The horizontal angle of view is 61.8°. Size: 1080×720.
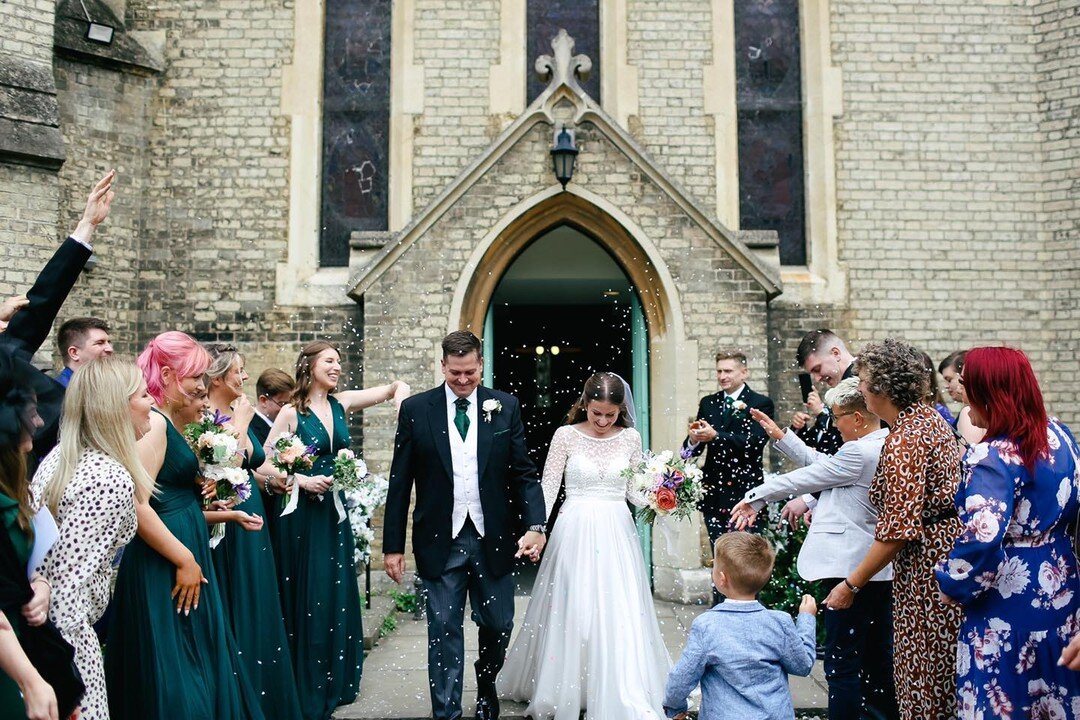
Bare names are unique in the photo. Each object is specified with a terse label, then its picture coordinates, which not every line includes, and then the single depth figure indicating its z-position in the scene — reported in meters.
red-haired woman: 3.08
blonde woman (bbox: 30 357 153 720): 2.83
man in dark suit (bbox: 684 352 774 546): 6.48
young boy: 3.22
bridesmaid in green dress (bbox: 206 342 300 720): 4.39
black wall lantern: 8.78
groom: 4.68
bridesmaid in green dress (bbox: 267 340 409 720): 5.05
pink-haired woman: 3.35
